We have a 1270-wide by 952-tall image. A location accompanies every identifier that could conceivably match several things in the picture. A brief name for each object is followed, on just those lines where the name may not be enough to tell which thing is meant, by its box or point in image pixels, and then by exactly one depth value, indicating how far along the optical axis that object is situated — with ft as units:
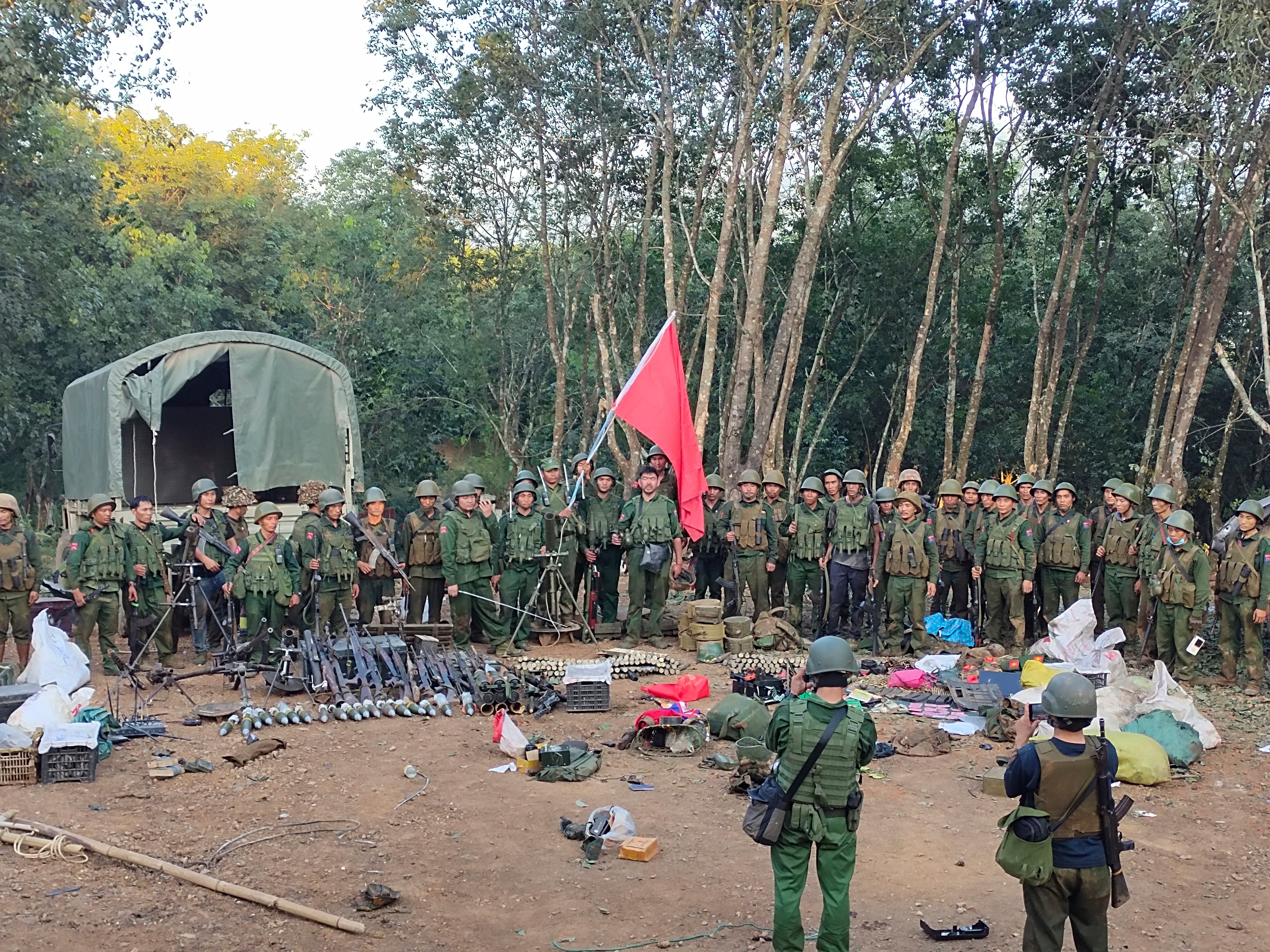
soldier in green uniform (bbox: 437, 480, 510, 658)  40.57
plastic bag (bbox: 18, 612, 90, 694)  31.24
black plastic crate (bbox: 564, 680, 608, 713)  33.27
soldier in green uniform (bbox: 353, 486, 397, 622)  40.29
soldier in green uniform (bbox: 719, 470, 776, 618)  43.75
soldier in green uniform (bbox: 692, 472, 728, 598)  44.70
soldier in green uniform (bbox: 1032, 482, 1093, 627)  41.22
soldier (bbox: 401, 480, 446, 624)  41.47
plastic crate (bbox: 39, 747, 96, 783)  26.27
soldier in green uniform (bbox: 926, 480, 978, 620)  43.73
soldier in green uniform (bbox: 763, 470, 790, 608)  45.01
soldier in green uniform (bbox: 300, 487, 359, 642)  38.99
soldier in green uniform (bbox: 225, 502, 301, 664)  37.93
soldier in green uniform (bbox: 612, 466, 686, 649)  42.14
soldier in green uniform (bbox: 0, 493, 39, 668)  36.24
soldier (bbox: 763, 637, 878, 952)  16.87
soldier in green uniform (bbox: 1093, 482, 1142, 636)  40.09
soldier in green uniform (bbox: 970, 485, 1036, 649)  41.09
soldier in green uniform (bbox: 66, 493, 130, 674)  37.22
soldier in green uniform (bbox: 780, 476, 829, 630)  43.27
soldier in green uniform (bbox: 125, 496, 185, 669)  38.24
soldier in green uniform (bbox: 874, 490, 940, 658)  41.22
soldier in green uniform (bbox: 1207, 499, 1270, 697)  35.99
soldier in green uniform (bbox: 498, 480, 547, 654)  41.29
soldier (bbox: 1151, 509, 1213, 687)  36.94
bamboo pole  19.19
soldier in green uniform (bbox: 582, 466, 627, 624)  43.32
